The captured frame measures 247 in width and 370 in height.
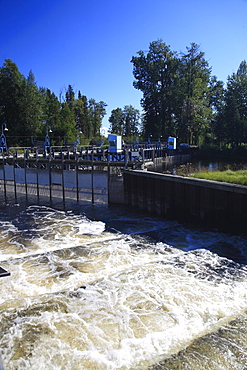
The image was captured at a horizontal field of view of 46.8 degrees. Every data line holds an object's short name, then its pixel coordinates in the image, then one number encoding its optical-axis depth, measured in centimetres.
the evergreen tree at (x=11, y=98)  5084
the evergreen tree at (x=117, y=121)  8544
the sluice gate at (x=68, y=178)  2083
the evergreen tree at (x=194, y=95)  5203
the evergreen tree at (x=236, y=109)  4806
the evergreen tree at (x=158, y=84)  5497
